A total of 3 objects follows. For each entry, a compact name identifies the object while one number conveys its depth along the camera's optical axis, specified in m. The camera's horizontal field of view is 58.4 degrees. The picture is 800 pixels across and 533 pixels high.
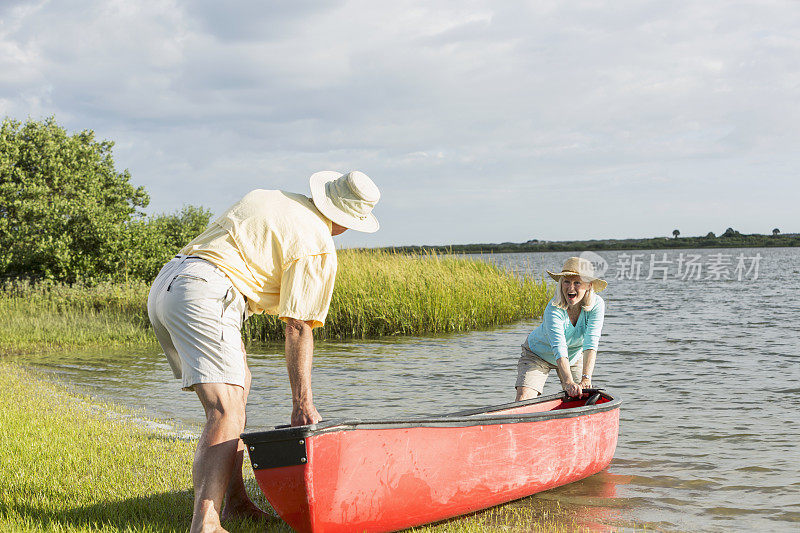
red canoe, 3.74
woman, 6.15
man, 3.63
